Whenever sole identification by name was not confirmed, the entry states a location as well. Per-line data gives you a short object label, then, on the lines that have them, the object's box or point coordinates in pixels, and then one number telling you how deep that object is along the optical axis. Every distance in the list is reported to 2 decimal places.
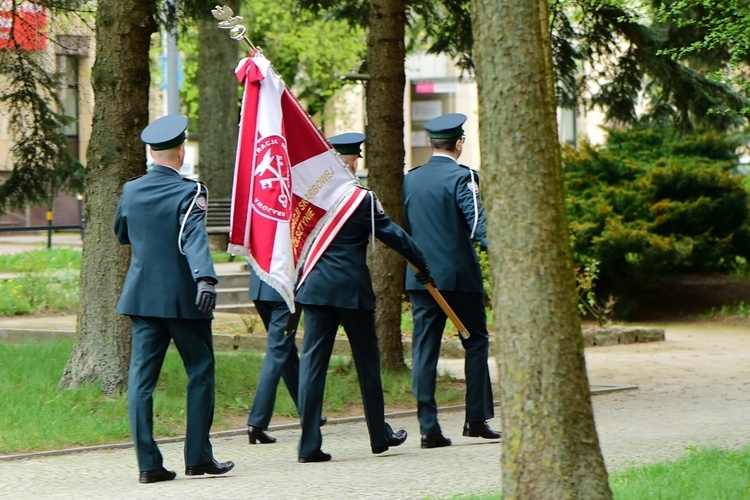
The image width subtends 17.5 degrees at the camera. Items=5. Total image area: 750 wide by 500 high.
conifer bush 33.40
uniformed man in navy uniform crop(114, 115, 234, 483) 13.55
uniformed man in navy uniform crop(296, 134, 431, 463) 14.82
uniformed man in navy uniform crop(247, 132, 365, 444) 16.24
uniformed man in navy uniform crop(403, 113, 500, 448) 16.04
